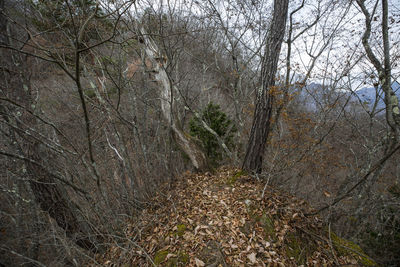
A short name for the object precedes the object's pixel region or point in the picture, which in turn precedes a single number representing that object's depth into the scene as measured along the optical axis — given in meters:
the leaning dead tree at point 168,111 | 4.28
